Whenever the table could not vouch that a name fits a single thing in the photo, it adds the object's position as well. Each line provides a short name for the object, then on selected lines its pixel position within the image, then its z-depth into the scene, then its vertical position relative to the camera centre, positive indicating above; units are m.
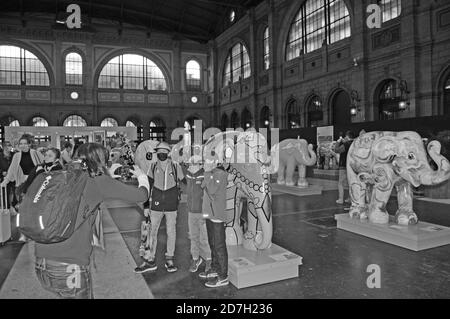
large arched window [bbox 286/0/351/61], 18.05 +7.18
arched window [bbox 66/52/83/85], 29.45 +7.65
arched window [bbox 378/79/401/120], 15.31 +2.50
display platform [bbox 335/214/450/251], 4.91 -1.10
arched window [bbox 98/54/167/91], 30.83 +7.56
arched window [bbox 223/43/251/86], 27.70 +7.62
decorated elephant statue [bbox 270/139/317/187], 10.23 +0.07
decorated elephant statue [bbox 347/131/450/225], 5.18 -0.21
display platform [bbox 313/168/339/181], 12.81 -0.58
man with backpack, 2.05 -0.31
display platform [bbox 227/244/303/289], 3.80 -1.17
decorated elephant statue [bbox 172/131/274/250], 4.10 -0.16
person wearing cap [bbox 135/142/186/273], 4.30 -0.50
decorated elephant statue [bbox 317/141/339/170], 14.58 +0.03
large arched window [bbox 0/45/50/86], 28.19 +7.55
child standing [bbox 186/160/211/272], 4.31 -0.72
